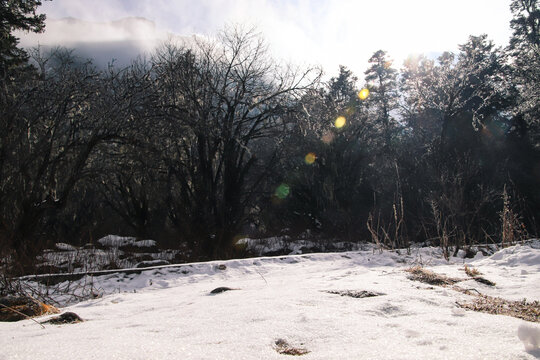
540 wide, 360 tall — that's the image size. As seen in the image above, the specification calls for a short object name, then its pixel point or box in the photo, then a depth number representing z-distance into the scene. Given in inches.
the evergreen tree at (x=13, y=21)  466.0
